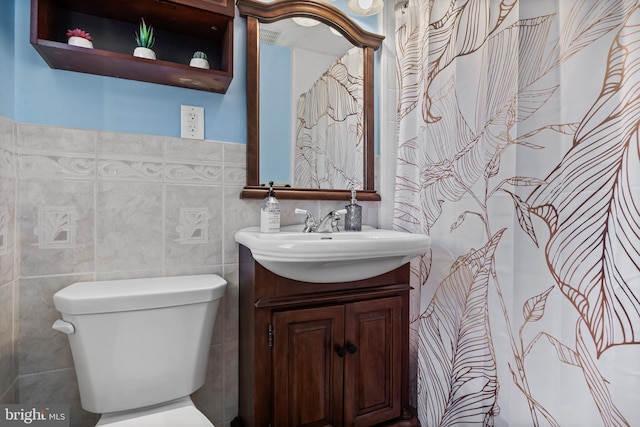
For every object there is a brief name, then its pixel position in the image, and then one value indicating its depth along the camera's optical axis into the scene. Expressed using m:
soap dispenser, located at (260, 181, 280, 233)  1.16
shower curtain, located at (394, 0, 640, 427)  0.73
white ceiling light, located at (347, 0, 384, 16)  1.41
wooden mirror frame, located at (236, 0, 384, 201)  1.25
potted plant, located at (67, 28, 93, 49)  0.94
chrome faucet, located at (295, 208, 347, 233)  1.28
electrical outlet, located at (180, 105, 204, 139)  1.17
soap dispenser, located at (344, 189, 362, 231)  1.36
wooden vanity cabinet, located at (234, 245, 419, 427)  0.98
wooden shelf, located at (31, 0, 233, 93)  0.94
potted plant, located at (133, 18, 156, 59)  1.02
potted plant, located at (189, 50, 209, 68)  1.10
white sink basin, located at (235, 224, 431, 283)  0.84
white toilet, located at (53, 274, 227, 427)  0.88
